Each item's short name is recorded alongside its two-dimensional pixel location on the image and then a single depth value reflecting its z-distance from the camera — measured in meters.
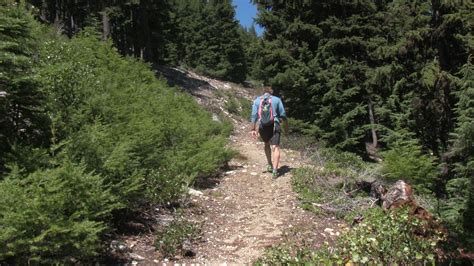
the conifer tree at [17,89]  5.03
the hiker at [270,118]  9.53
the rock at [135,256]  5.52
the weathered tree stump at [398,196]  6.36
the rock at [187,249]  5.88
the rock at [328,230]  6.86
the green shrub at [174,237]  5.75
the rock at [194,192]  8.39
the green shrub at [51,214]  4.07
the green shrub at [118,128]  5.64
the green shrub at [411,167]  9.89
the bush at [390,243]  3.80
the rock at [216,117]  18.72
